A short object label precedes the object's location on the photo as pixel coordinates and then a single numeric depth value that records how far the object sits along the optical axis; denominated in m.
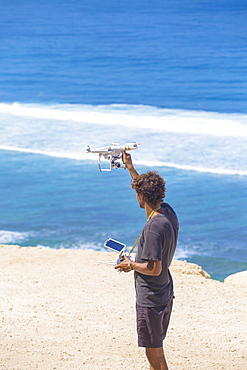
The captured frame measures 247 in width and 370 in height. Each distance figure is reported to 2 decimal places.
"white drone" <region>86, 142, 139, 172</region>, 9.57
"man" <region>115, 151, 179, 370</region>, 8.39
